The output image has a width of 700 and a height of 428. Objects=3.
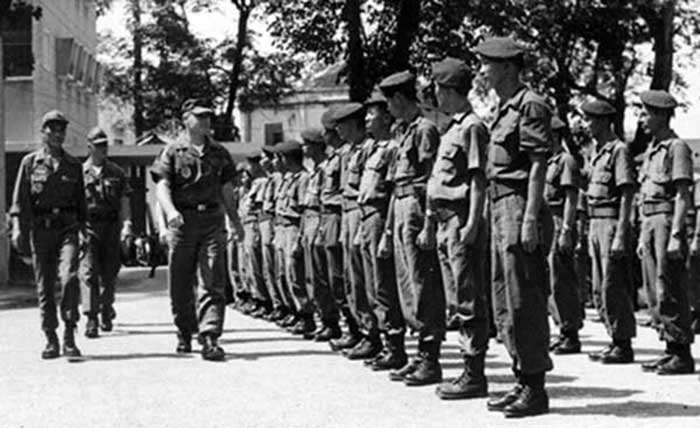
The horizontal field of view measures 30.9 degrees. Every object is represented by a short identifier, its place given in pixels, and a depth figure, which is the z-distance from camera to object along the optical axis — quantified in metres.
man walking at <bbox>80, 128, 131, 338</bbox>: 13.48
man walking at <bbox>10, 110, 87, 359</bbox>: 11.02
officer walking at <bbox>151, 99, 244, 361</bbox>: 10.99
